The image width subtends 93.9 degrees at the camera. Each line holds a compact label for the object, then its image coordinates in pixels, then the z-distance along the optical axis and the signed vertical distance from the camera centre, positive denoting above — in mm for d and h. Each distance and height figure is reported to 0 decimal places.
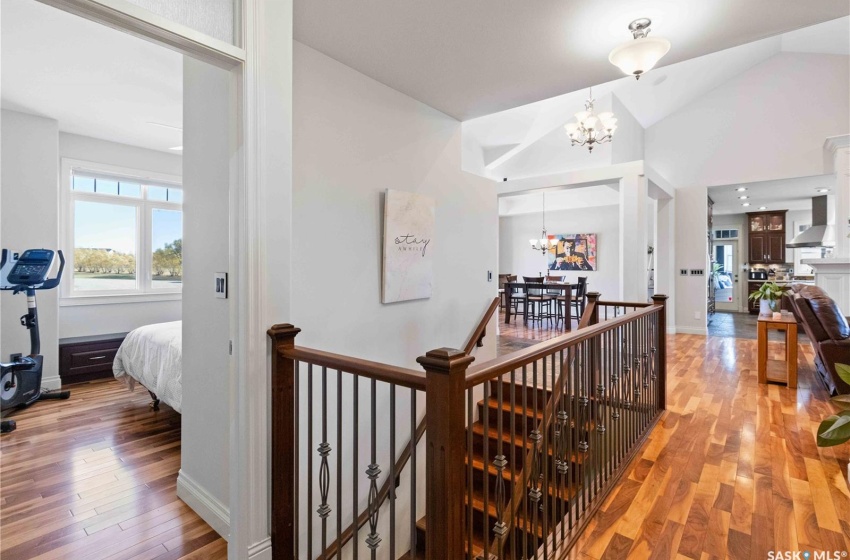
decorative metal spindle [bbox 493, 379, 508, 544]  1387 -769
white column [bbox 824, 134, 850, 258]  5750 +1209
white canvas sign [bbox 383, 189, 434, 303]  3074 +255
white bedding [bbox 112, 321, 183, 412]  3178 -728
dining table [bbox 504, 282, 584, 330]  6613 -203
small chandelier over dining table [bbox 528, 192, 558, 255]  9492 +842
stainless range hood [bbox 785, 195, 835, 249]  7617 +828
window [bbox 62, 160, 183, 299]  4887 +622
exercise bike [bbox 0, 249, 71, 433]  3514 -443
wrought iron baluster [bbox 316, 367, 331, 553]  1555 -827
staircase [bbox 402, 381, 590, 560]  2969 -1597
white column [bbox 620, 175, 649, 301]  5578 +530
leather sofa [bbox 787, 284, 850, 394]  3514 -507
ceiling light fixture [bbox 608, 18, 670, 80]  2291 +1331
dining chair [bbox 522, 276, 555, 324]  7353 -392
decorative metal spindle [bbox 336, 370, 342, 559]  1476 -703
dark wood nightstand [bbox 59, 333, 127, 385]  4426 -899
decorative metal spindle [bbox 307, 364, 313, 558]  1599 -751
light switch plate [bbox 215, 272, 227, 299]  1951 -35
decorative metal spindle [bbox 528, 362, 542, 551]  1593 -831
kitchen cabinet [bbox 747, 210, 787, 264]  9750 +965
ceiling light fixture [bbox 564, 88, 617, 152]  5562 +2156
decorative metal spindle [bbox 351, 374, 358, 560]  1468 -551
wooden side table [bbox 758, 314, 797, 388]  3975 -764
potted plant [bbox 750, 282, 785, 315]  4734 -235
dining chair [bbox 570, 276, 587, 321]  7482 -375
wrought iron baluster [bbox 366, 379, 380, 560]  1383 -785
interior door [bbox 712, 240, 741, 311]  10547 -12
